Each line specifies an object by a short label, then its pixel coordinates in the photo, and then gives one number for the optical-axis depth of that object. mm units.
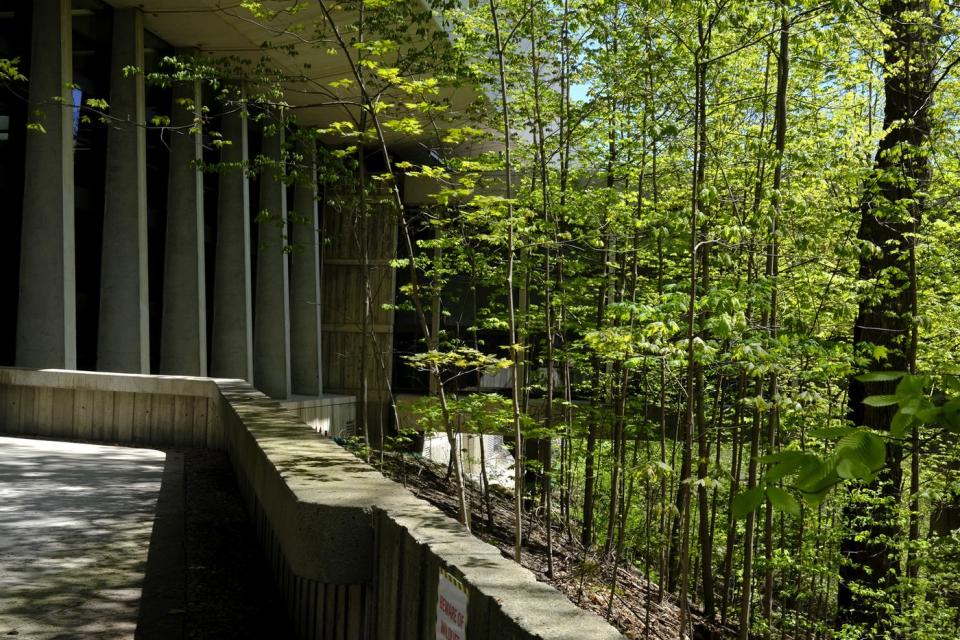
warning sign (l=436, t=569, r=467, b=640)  2369
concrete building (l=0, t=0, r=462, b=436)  13953
